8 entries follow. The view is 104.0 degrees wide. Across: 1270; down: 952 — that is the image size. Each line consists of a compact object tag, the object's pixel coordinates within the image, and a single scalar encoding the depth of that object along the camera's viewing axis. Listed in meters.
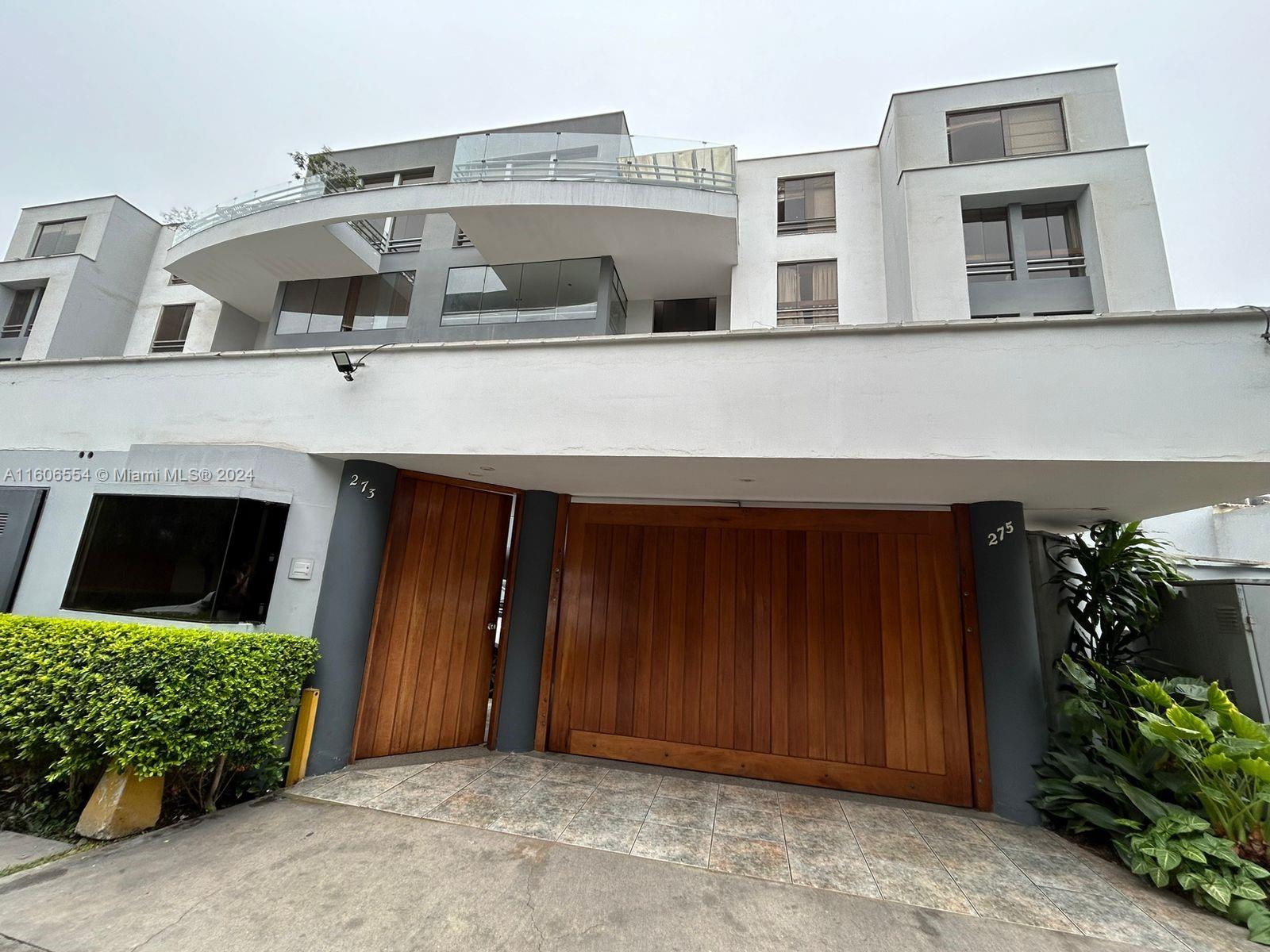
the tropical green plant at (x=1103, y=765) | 3.12
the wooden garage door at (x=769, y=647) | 4.17
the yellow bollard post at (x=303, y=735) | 3.66
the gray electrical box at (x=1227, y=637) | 3.67
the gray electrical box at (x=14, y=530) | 4.07
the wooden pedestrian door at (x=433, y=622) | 4.19
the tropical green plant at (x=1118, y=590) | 4.06
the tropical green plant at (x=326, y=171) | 10.63
